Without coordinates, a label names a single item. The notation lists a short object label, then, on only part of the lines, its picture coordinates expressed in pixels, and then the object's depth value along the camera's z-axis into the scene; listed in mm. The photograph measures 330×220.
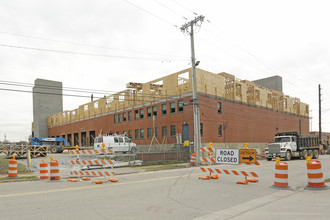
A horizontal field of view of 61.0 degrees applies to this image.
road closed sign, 12273
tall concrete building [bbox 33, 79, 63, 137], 78625
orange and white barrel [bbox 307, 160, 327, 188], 10312
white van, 32312
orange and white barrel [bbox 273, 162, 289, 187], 10742
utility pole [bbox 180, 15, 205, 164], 24762
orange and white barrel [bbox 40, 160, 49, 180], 14020
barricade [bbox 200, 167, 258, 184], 11688
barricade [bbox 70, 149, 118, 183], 12823
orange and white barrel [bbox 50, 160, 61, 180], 13570
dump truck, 29469
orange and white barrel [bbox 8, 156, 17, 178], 14569
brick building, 36688
